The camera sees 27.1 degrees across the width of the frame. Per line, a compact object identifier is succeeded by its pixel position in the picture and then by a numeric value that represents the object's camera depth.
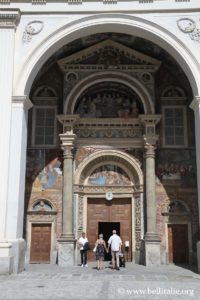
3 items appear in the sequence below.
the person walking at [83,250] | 15.68
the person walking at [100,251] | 14.55
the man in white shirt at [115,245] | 14.60
